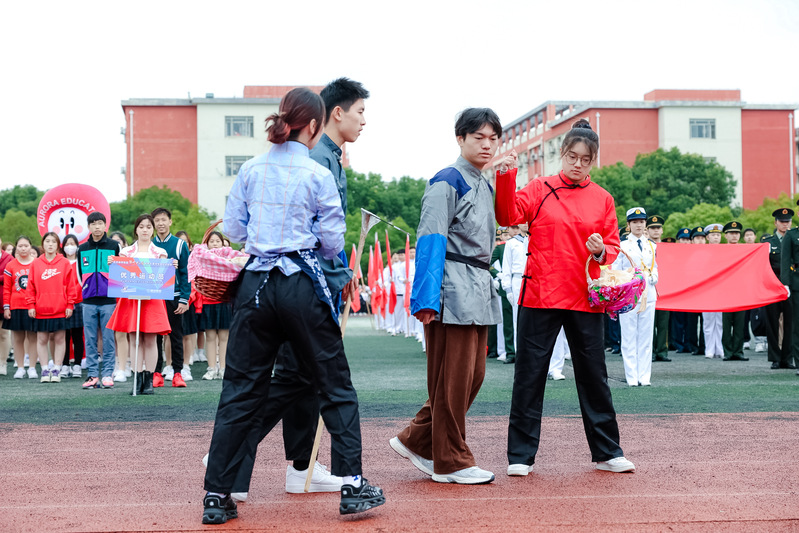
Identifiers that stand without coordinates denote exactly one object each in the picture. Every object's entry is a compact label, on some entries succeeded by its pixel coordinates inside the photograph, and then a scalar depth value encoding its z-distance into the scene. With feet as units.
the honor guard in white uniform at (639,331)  36.11
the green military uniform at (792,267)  42.32
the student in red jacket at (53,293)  41.88
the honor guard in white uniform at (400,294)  89.25
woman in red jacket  18.72
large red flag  45.83
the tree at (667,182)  195.62
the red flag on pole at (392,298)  91.50
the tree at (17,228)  180.65
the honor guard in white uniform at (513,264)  44.32
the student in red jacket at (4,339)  46.23
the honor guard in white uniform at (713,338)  55.67
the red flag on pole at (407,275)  75.44
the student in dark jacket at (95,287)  36.96
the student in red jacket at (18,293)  43.14
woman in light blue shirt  14.48
